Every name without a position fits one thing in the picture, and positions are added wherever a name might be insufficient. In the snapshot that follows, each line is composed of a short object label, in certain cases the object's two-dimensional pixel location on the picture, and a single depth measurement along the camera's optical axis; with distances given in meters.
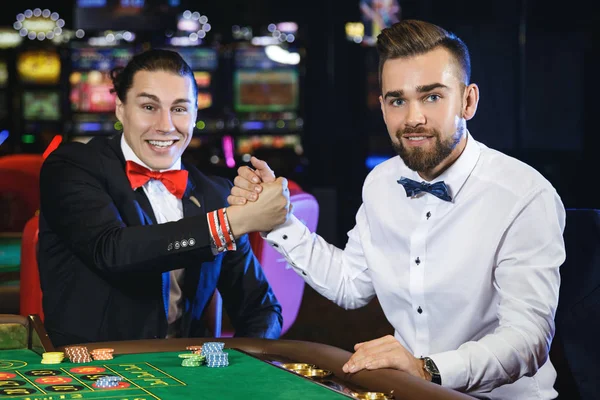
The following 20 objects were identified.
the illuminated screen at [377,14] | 7.78
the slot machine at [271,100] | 8.03
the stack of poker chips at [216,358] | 1.90
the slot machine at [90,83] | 8.00
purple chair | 3.38
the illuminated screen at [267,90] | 8.12
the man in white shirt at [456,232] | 2.08
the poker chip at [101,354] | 1.95
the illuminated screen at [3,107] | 7.96
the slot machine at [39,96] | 7.96
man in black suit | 2.49
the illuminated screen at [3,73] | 7.96
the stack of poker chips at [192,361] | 1.89
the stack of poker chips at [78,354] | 1.92
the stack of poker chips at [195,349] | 2.04
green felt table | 1.65
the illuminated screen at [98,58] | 8.02
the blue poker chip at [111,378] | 1.69
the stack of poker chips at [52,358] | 1.90
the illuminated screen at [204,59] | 8.10
